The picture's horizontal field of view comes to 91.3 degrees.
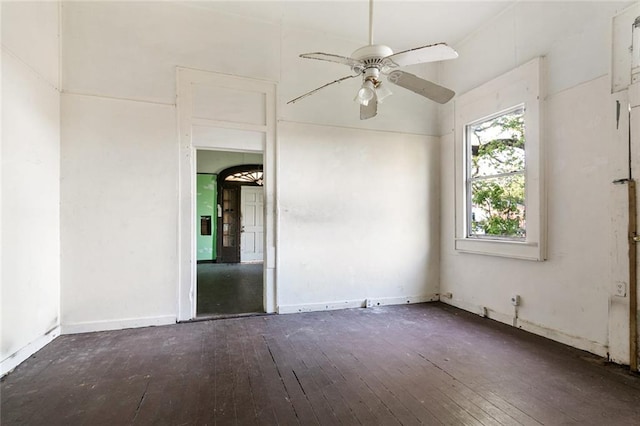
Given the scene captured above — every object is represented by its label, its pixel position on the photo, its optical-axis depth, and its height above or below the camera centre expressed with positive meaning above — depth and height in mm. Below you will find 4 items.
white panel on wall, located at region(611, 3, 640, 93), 2494 +1341
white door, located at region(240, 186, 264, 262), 8578 -272
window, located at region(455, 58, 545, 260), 3189 +527
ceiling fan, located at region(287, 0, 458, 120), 2064 +1021
